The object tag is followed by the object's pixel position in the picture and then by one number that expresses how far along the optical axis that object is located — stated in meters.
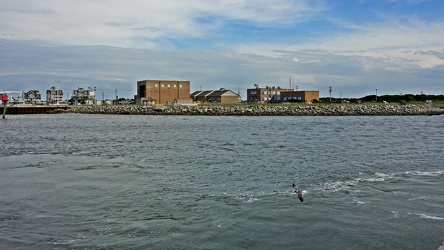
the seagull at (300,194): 10.15
